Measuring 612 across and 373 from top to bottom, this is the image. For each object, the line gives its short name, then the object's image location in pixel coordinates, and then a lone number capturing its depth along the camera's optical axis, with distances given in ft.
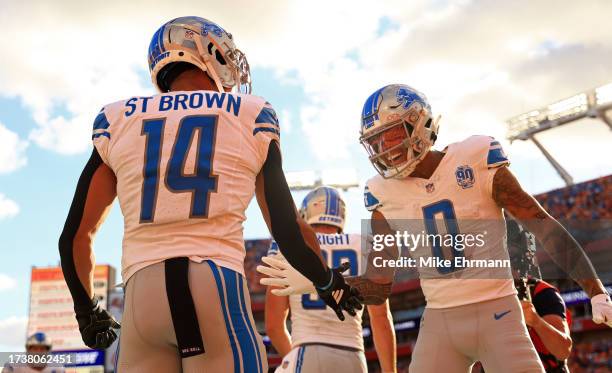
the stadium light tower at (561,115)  238.27
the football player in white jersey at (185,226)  16.42
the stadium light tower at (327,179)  292.20
